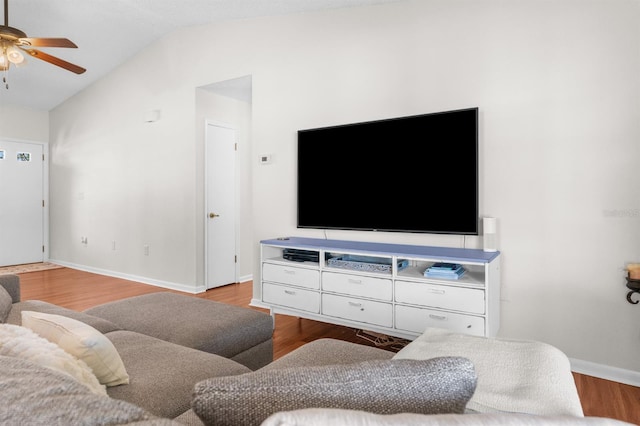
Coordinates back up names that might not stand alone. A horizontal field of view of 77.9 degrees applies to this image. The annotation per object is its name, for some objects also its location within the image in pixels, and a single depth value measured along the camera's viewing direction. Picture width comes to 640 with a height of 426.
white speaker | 2.69
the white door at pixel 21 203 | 6.23
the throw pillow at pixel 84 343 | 1.15
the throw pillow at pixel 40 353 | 0.93
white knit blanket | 1.03
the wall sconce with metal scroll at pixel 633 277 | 2.23
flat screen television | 2.82
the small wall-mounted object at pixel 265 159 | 3.96
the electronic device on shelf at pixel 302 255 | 3.21
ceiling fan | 3.04
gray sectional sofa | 0.57
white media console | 2.48
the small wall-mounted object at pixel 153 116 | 4.96
